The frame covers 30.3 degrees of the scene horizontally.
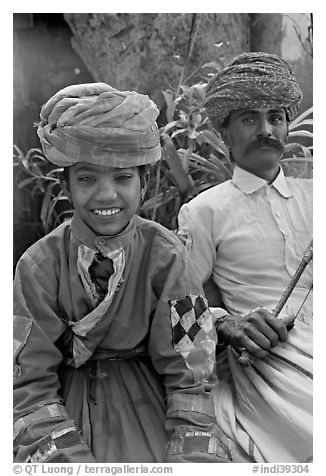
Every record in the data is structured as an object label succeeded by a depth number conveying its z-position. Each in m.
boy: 1.28
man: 1.44
